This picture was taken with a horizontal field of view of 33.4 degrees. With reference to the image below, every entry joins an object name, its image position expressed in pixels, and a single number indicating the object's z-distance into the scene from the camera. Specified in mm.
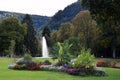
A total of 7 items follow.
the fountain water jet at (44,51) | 48216
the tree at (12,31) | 49531
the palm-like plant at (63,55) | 19701
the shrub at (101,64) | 24508
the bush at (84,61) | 16534
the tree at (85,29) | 44554
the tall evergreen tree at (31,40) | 54081
